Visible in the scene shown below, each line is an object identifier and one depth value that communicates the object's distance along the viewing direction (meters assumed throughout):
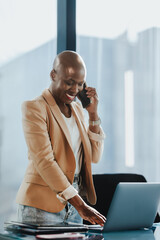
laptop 2.01
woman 2.18
